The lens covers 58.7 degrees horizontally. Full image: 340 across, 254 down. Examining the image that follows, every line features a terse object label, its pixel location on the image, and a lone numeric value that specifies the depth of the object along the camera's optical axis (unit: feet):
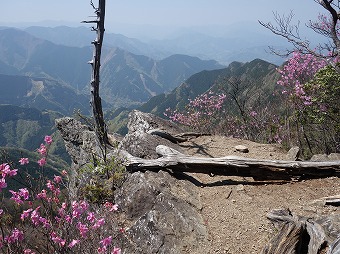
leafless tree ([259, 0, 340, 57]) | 25.45
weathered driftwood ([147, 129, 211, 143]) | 34.63
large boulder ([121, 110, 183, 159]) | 30.55
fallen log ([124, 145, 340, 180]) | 23.99
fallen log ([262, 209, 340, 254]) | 14.25
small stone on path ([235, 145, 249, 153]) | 32.42
